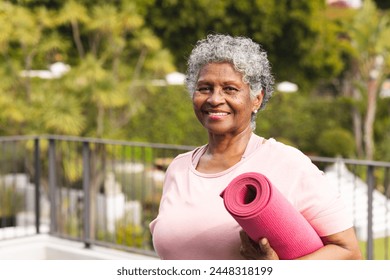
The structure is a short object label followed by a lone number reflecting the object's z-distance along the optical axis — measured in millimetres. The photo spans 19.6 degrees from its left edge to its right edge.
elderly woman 2397
